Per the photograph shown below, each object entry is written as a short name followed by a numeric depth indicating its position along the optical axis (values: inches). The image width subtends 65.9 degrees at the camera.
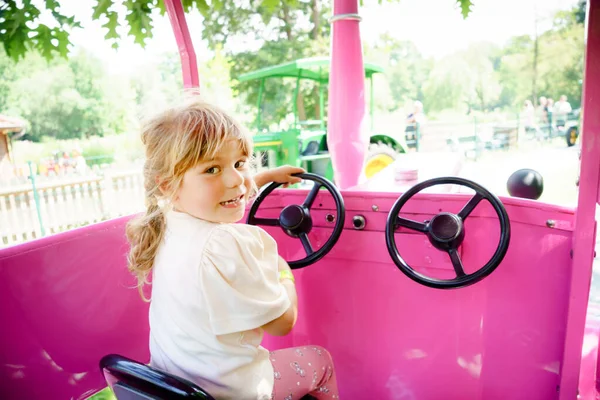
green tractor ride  280.8
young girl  38.0
